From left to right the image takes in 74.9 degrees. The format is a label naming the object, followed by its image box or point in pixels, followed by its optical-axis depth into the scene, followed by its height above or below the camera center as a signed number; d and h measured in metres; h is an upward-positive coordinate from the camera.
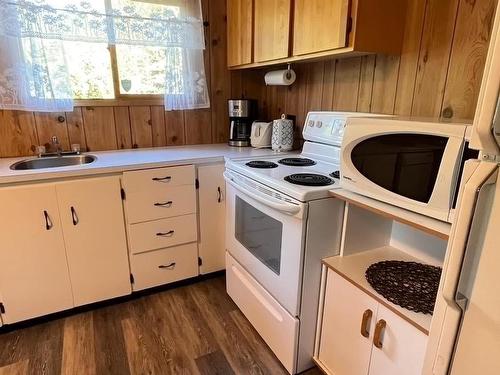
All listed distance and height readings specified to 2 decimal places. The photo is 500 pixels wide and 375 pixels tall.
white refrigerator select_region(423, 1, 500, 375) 0.60 -0.30
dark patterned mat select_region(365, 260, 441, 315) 1.15 -0.68
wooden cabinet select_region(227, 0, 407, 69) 1.45 +0.35
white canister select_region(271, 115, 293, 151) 2.18 -0.22
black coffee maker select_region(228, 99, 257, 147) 2.46 -0.15
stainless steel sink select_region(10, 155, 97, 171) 2.01 -0.39
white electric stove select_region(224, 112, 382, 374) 1.38 -0.61
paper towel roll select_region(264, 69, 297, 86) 2.13 +0.15
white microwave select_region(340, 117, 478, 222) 0.95 -0.19
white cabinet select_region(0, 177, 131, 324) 1.68 -0.78
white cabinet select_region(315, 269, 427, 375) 1.12 -0.87
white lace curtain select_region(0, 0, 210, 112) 1.86 +0.38
